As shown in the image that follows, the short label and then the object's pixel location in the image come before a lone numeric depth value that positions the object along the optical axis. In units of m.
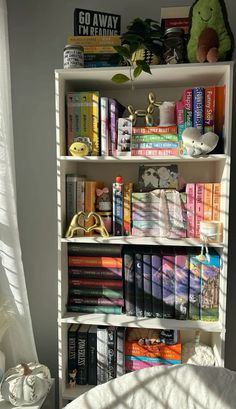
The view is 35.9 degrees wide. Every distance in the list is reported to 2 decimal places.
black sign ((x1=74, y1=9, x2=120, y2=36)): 1.55
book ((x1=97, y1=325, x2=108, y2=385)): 1.61
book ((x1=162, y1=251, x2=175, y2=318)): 1.53
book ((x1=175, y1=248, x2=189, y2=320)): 1.52
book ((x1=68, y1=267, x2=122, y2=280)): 1.59
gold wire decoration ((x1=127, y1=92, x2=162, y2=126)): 1.55
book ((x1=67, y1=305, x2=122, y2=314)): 1.60
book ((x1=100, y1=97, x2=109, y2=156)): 1.52
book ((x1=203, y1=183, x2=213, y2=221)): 1.49
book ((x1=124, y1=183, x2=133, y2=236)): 1.56
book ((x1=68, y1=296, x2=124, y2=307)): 1.60
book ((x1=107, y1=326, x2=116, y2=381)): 1.61
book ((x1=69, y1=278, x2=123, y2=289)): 1.59
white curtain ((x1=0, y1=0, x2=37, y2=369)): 1.53
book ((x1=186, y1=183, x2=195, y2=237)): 1.51
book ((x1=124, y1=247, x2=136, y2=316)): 1.57
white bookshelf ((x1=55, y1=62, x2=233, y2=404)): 1.43
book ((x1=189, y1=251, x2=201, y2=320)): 1.51
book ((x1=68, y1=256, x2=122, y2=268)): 1.58
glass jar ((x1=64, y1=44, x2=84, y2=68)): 1.46
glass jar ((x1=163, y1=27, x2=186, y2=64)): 1.45
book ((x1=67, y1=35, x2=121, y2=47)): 1.51
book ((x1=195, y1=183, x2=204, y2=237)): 1.50
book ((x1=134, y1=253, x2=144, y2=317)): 1.56
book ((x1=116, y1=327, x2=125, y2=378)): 1.61
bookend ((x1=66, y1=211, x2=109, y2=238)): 1.54
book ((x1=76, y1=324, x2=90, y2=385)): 1.64
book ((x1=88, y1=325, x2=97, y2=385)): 1.63
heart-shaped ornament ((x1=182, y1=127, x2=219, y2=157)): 1.40
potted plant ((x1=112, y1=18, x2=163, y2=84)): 1.44
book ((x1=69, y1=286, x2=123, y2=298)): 1.60
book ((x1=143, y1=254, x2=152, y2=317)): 1.55
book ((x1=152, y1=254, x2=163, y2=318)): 1.54
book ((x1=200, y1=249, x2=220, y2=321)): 1.49
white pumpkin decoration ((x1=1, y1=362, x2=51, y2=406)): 1.48
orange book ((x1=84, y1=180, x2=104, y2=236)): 1.60
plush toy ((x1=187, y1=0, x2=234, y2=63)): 1.37
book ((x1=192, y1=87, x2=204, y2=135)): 1.44
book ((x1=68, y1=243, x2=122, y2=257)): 1.59
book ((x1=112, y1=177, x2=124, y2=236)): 1.56
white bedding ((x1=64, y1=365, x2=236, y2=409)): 1.21
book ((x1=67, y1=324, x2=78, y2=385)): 1.64
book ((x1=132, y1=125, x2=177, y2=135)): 1.50
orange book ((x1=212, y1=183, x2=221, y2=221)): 1.49
